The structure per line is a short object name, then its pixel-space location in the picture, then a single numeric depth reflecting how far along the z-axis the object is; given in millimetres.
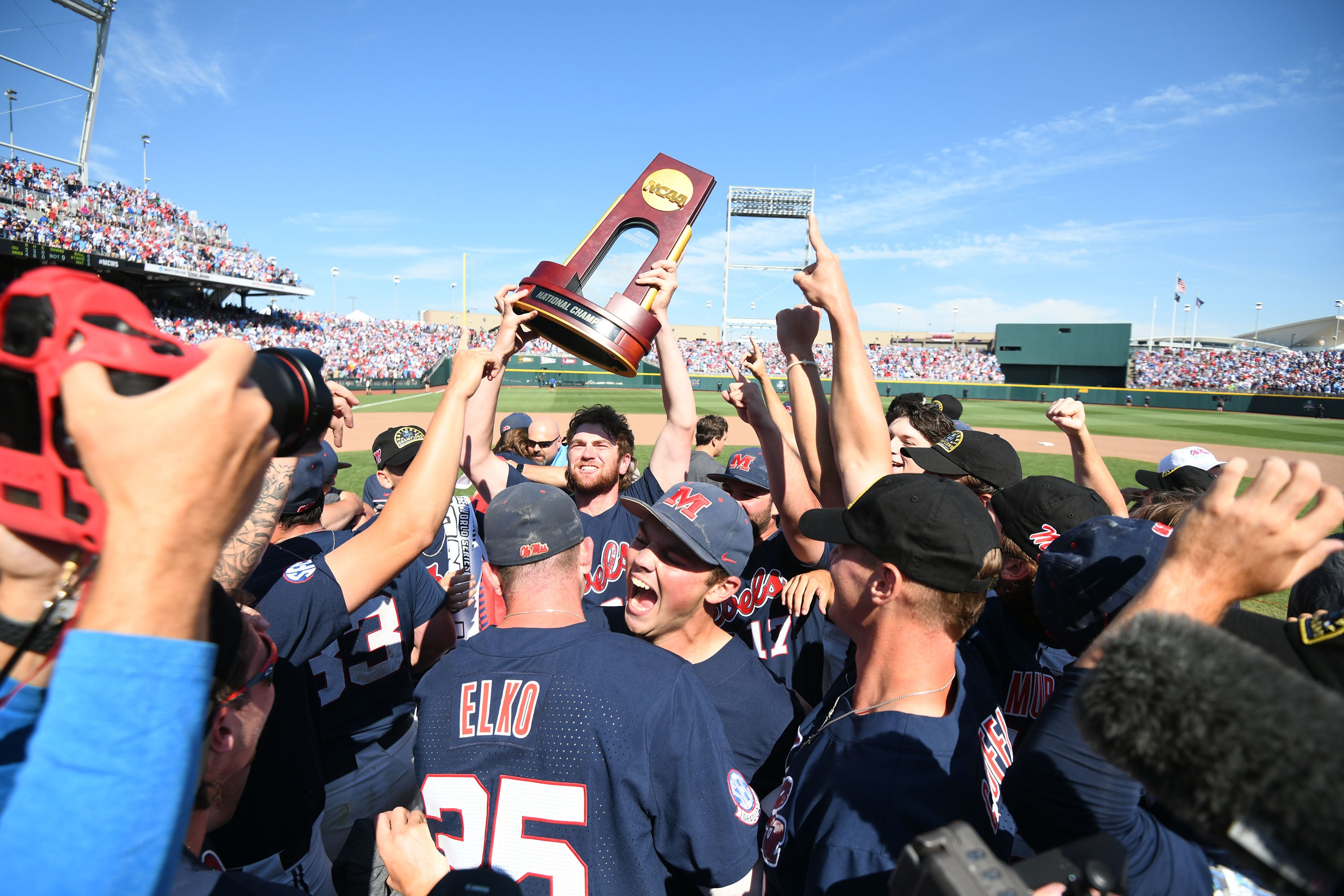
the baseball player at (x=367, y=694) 3137
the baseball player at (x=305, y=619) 2189
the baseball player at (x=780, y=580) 3115
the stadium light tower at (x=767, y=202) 53406
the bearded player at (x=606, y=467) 4090
